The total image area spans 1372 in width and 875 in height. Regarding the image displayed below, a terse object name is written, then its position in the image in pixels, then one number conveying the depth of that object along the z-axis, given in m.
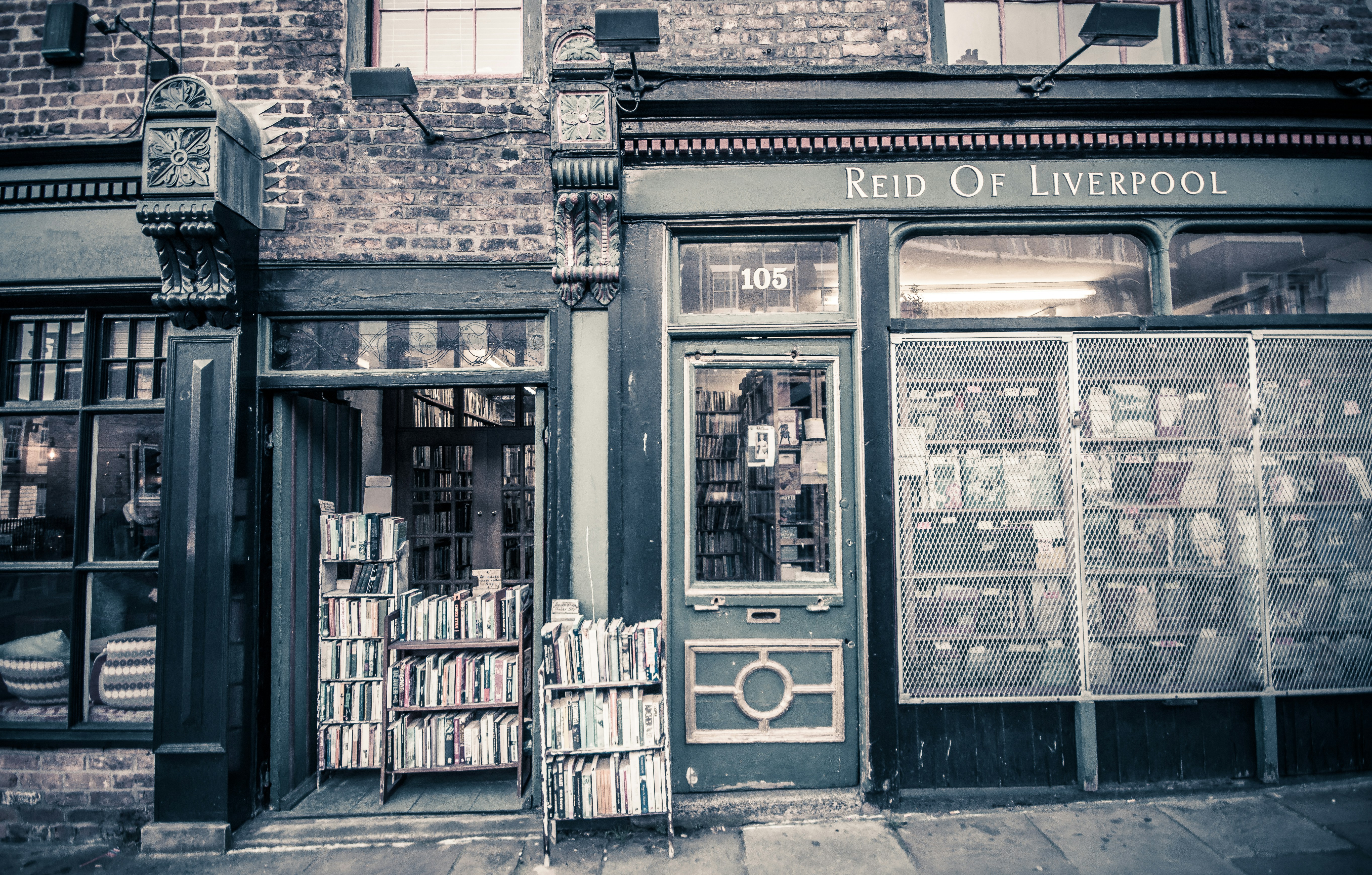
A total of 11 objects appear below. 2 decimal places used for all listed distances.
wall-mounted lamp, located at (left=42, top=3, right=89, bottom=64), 4.07
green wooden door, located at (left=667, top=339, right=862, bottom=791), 4.00
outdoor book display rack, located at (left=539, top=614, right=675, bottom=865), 3.54
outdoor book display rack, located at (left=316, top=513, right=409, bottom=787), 4.38
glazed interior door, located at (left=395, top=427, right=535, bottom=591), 6.07
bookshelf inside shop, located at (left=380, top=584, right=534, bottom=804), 4.24
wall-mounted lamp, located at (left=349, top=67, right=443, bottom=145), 3.86
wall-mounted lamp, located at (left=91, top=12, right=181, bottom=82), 4.04
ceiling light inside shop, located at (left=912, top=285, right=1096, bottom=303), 4.27
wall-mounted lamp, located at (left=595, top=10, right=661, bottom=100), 3.62
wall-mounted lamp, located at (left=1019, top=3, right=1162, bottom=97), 3.68
